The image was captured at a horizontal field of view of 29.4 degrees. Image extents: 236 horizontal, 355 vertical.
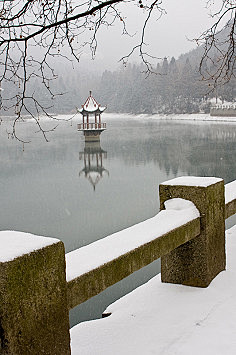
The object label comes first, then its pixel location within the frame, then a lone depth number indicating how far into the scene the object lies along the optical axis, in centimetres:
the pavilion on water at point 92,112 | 3909
